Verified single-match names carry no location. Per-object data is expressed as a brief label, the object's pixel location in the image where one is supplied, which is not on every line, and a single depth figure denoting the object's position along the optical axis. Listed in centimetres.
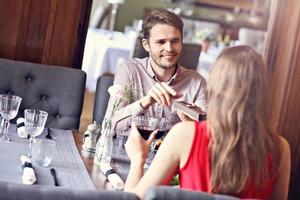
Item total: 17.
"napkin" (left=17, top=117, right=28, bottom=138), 229
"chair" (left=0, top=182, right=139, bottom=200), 145
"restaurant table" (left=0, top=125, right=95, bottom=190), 192
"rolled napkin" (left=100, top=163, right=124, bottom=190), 195
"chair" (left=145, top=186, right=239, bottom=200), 151
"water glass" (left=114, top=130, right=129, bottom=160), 228
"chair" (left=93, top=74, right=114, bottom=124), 277
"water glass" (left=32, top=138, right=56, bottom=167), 203
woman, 172
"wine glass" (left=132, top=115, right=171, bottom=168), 222
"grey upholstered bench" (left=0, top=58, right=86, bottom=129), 270
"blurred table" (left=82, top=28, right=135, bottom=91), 510
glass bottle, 215
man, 269
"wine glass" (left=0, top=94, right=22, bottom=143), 224
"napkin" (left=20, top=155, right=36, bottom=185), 187
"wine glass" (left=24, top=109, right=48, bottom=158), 216
